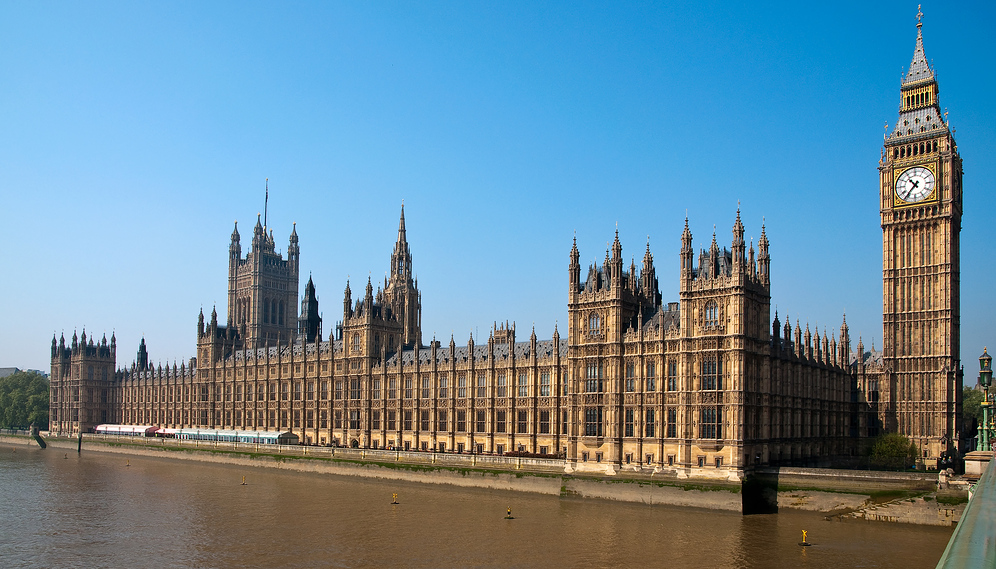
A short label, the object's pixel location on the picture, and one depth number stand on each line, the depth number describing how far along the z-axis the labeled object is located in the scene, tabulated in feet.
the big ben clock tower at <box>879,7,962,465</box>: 329.31
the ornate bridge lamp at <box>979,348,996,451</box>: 126.21
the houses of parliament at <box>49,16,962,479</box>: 247.50
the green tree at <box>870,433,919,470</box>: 294.25
